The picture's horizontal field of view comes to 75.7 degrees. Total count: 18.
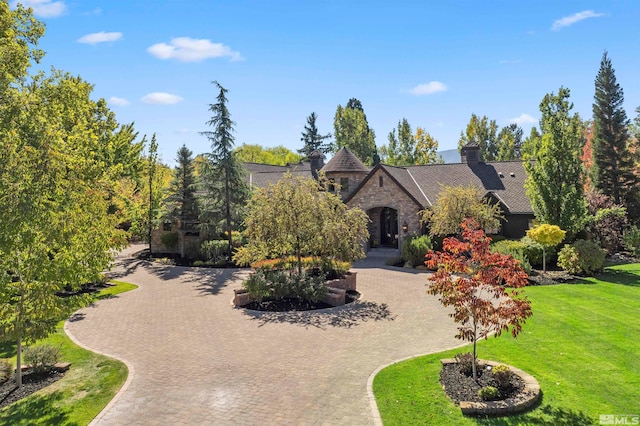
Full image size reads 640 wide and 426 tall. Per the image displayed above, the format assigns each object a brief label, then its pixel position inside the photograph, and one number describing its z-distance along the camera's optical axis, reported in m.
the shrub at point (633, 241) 29.30
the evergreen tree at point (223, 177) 30.45
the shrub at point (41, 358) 11.17
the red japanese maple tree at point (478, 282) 9.41
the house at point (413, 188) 30.28
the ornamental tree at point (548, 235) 23.00
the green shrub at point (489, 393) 8.77
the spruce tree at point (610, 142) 38.12
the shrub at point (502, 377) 9.20
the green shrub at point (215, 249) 30.88
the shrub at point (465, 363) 10.17
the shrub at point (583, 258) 22.61
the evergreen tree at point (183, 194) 33.50
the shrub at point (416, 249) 26.67
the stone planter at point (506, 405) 8.41
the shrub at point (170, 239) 35.00
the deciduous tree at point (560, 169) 24.33
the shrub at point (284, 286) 17.98
